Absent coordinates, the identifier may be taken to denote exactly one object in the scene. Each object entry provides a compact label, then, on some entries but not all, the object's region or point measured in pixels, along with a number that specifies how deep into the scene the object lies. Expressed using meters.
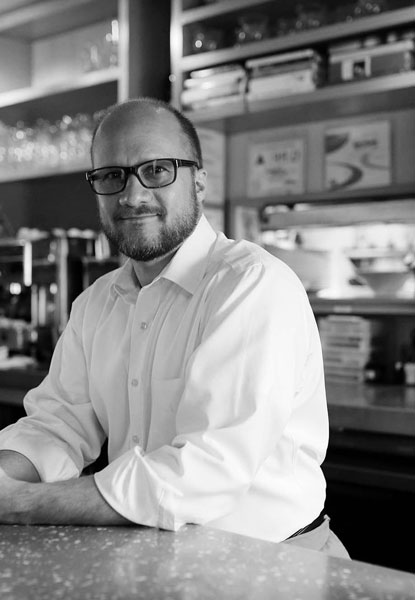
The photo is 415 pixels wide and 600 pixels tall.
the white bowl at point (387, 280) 3.08
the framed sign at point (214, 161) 3.56
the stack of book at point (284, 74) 3.09
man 1.17
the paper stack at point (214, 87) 3.29
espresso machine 3.88
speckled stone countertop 0.87
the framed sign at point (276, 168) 3.51
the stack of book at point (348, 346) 3.13
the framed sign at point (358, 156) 3.24
